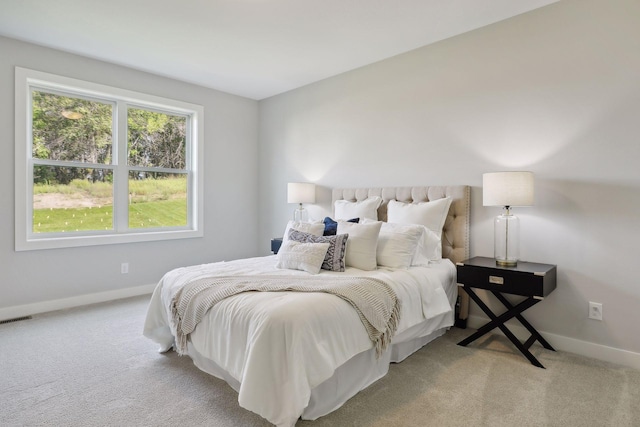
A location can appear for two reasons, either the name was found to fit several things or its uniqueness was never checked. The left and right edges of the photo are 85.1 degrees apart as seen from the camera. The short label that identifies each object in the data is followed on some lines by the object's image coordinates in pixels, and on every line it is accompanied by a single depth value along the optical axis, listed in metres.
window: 3.56
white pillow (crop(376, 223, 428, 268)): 2.75
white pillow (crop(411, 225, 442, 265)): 2.89
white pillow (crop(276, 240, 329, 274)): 2.64
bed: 1.63
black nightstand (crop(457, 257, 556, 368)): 2.41
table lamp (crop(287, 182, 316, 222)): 4.33
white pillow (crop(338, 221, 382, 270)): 2.73
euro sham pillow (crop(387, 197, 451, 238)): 3.12
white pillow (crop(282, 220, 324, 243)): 3.05
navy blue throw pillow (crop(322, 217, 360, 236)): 3.13
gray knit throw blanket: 2.05
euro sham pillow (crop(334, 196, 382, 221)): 3.56
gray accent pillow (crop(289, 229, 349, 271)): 2.68
